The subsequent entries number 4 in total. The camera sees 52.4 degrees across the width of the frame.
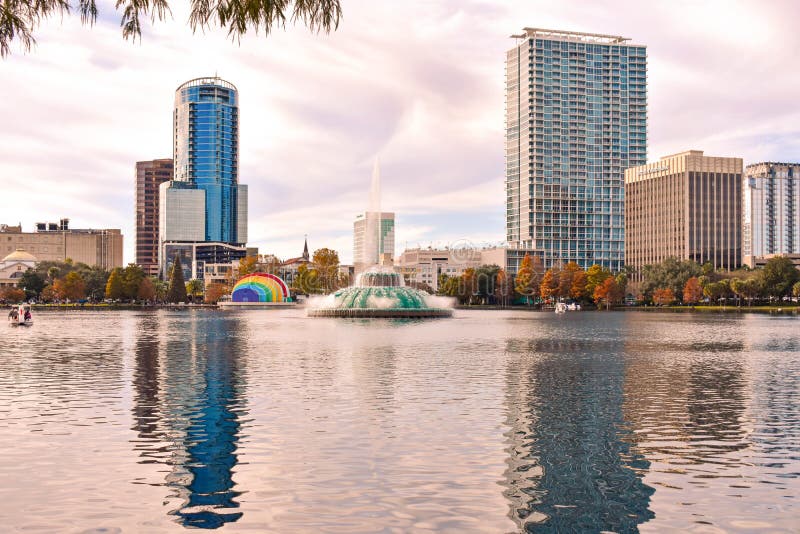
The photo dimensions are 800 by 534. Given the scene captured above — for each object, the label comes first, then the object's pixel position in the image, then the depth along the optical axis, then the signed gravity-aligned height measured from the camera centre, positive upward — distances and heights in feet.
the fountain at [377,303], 329.31 -7.10
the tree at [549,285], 622.38 +0.78
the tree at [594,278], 602.44 +6.01
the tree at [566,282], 619.26 +3.08
